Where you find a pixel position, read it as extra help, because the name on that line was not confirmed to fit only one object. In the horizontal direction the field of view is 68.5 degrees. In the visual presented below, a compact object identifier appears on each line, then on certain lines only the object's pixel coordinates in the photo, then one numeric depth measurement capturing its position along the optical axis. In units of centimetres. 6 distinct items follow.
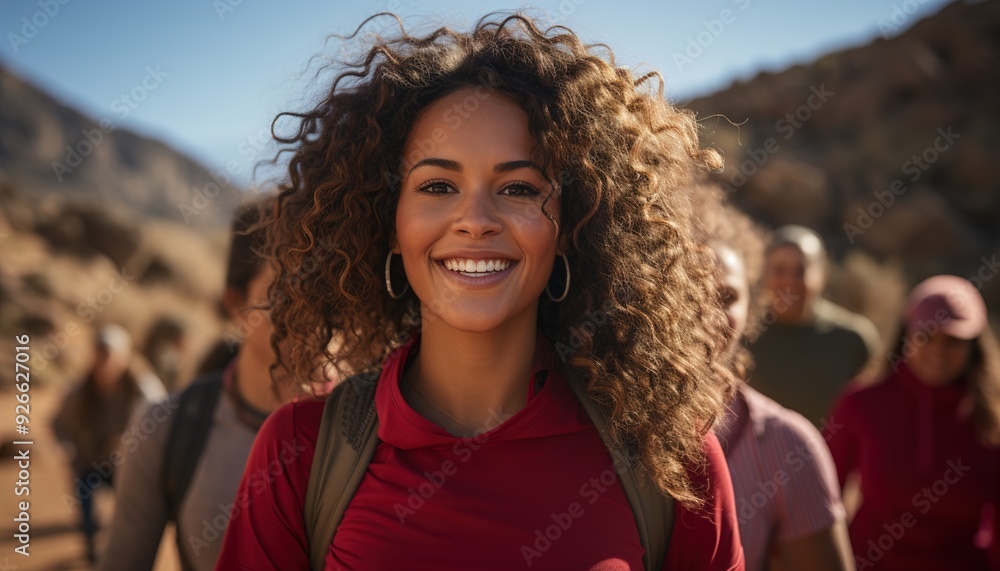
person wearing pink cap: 330
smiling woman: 169
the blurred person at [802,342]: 439
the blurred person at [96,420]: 646
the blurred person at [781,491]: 220
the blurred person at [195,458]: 238
